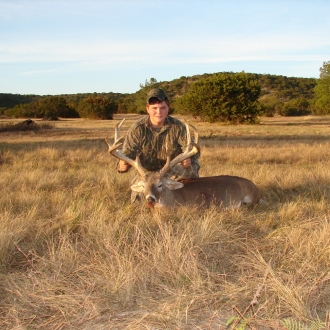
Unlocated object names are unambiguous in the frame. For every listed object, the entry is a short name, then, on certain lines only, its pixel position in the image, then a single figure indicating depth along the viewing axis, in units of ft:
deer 16.80
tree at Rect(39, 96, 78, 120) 132.06
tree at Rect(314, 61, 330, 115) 122.17
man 19.53
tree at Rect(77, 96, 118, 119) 135.23
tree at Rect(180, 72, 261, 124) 103.19
